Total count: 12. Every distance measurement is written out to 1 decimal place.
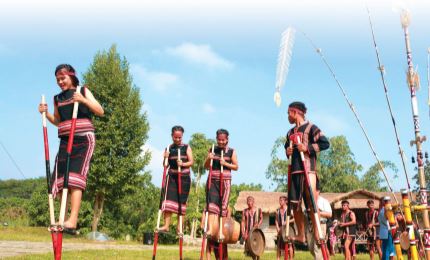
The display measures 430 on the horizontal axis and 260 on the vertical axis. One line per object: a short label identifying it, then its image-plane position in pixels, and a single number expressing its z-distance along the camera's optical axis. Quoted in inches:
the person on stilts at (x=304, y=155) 306.8
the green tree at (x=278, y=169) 2706.7
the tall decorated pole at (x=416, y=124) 200.7
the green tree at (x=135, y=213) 1648.6
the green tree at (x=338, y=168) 2696.9
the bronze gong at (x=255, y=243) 532.4
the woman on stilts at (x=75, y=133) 250.4
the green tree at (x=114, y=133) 1509.6
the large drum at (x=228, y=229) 433.6
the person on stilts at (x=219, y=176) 432.1
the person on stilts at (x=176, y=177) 427.8
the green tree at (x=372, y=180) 2748.5
